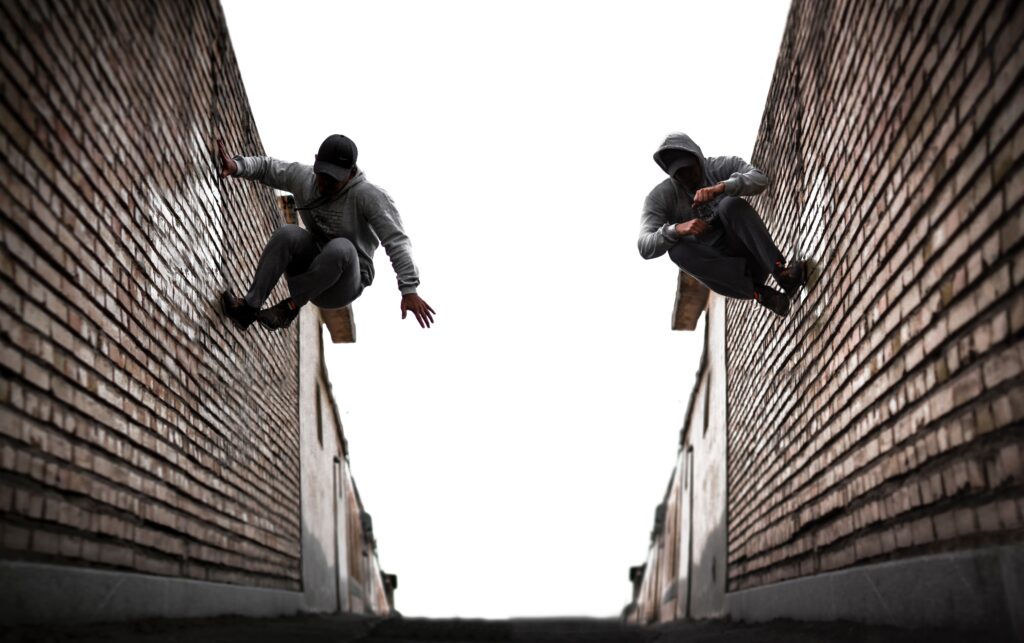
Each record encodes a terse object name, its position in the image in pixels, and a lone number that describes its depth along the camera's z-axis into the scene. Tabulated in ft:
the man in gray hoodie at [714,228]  17.39
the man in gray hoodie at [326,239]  18.22
